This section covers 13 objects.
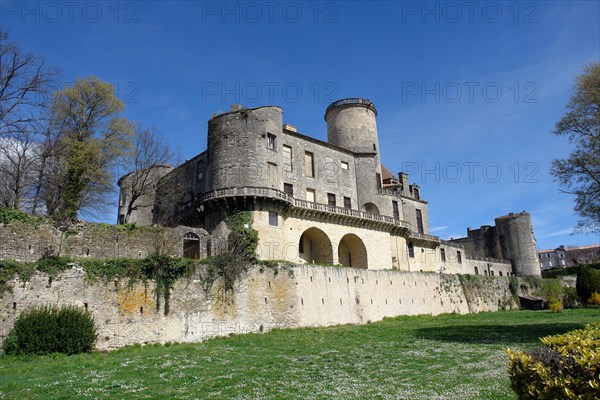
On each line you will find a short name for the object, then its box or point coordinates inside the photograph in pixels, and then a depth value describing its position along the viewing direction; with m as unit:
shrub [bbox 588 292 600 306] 45.53
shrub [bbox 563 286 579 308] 49.78
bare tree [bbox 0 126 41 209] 31.53
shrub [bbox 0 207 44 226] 22.00
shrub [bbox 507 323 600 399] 5.93
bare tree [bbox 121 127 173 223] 37.25
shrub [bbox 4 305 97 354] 18.72
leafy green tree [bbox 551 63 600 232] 23.25
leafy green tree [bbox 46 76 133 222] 29.92
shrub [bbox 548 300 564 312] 40.05
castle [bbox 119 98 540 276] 32.59
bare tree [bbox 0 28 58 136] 23.44
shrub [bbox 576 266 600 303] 47.09
